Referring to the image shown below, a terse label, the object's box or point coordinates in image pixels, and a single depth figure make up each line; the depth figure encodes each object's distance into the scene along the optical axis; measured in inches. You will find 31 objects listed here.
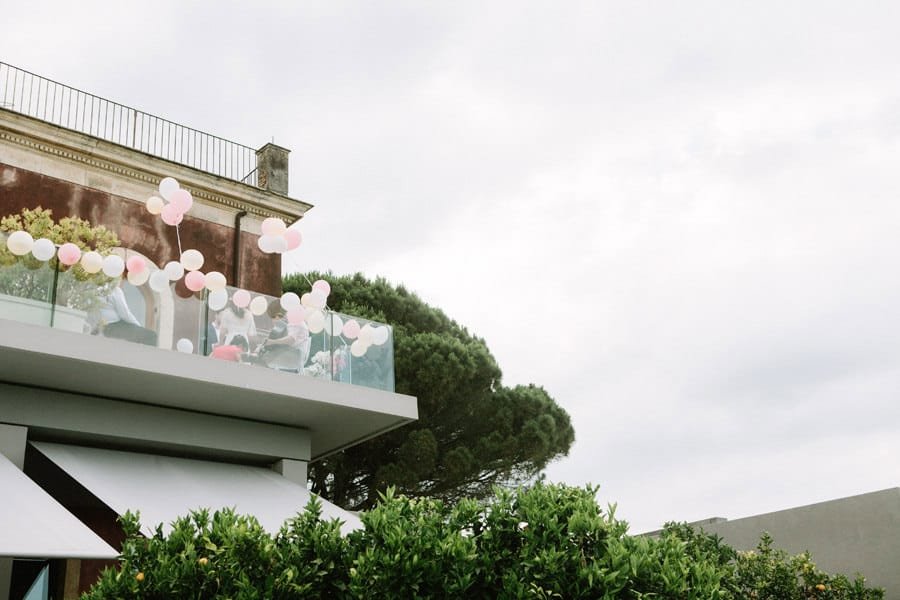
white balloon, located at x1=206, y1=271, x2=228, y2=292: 435.5
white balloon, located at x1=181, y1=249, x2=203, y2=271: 455.5
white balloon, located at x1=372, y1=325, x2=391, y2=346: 492.4
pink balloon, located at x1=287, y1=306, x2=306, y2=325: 458.6
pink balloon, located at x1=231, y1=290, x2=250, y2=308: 446.9
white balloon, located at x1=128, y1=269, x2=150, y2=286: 415.2
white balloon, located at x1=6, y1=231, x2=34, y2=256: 377.4
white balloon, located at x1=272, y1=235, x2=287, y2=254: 470.6
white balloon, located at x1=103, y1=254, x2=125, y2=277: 398.6
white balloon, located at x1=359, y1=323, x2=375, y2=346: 484.7
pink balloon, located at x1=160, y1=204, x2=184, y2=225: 458.9
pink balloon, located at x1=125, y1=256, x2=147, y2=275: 414.9
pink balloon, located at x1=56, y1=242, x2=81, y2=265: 383.2
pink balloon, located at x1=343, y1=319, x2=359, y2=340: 480.1
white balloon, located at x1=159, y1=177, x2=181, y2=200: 457.4
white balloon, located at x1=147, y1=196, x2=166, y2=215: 473.4
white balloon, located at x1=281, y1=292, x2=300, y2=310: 460.1
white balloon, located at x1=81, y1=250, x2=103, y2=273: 390.6
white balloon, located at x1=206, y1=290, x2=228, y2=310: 435.8
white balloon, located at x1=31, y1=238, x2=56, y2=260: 380.2
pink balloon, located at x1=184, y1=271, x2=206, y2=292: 440.1
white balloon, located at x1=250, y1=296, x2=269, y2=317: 449.4
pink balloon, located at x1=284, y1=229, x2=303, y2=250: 483.8
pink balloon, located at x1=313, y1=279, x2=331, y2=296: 484.1
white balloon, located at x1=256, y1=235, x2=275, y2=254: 470.0
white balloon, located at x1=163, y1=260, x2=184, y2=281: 434.6
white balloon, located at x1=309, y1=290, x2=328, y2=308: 477.1
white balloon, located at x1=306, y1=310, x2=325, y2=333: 465.1
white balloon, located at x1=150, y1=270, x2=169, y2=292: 415.5
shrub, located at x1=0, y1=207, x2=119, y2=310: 370.6
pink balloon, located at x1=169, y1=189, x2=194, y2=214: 458.0
